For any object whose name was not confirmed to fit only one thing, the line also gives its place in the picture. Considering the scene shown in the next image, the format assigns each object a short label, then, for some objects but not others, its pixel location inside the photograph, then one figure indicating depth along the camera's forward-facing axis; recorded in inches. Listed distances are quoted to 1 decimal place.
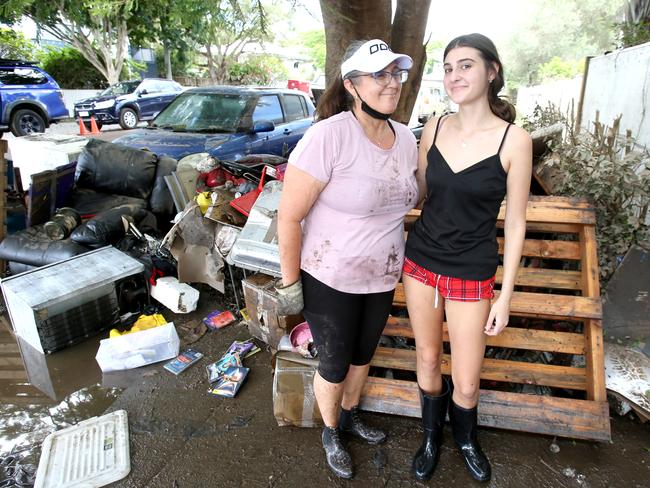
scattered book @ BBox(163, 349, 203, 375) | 119.6
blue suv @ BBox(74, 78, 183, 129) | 567.8
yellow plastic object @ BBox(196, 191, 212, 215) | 151.4
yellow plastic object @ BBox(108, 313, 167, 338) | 134.0
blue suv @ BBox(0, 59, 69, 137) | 430.3
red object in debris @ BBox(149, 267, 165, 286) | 152.6
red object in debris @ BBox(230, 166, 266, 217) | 142.9
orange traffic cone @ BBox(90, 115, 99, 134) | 494.6
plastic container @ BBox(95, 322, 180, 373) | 119.6
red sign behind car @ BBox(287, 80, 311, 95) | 773.7
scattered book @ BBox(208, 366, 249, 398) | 109.5
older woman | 63.9
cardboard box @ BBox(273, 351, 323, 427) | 96.1
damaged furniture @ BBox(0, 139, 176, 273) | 171.6
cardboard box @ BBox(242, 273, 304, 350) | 120.3
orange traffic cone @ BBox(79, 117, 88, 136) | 483.2
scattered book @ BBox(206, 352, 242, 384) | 115.3
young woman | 66.1
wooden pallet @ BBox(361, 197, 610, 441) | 91.4
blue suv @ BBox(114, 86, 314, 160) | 218.4
